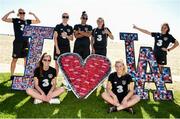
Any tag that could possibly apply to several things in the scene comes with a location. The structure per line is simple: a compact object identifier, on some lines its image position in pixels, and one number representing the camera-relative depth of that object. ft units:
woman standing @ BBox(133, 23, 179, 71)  18.25
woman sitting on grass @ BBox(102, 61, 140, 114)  14.78
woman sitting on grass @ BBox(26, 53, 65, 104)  15.34
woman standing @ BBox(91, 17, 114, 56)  18.29
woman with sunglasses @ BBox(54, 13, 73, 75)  18.11
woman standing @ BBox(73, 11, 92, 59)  18.02
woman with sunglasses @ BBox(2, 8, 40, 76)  19.15
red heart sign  16.11
